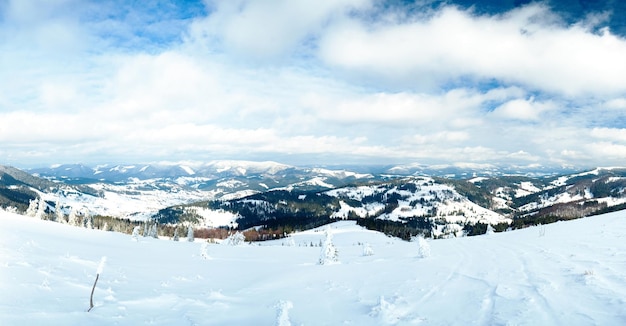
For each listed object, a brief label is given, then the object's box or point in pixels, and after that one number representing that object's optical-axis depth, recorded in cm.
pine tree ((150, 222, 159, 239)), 10906
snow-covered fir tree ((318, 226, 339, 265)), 2895
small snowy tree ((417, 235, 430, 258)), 2594
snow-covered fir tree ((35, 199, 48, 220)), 10811
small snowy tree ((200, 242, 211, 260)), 3683
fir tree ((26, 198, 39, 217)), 10836
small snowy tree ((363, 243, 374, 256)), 3625
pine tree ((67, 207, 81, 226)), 11575
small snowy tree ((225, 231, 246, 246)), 9901
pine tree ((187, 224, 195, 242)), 11318
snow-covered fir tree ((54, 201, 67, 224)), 12102
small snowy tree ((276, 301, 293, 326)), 1029
